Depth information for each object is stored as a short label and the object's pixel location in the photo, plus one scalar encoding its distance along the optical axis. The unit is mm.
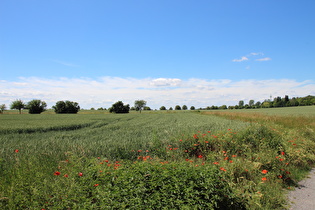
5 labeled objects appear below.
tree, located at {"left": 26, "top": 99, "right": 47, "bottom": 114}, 75188
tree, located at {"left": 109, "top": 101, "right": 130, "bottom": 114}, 83456
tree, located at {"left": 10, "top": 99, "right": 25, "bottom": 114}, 78500
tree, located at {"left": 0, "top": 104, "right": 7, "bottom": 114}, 77375
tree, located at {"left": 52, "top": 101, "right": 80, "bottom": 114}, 80062
